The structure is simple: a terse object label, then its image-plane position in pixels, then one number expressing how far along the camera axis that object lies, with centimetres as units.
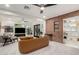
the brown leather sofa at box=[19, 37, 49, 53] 243
